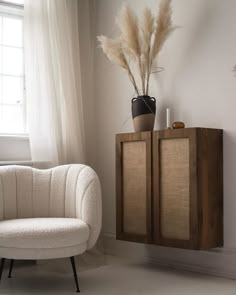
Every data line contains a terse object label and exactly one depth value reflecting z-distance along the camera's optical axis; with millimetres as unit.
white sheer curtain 3652
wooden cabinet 3016
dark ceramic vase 3387
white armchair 2723
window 3807
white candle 3372
